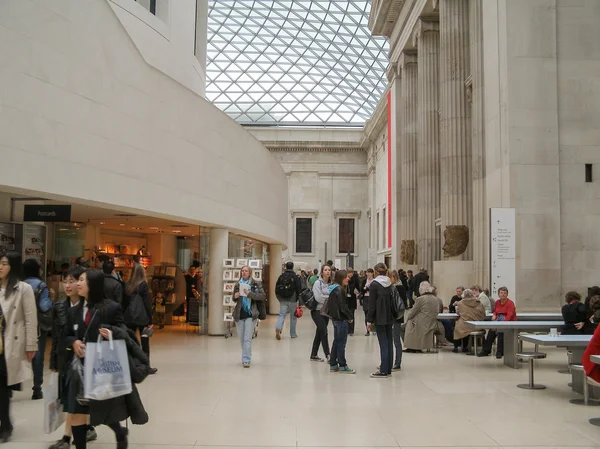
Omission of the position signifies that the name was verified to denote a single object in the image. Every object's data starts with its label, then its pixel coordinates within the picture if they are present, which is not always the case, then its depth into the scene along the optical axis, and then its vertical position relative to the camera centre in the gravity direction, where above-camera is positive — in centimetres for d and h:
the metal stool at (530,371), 928 -153
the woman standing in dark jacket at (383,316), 1023 -81
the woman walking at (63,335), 537 -65
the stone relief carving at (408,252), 3184 +77
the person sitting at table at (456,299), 1553 -79
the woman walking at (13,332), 593 -68
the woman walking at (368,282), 1660 -41
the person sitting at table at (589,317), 1067 -84
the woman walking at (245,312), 1112 -86
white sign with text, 1559 +55
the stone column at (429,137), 2967 +625
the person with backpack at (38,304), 766 -52
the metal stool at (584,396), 811 -168
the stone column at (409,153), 3369 +624
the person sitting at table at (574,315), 1089 -82
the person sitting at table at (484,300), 1445 -75
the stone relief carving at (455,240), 2303 +102
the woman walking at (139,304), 996 -65
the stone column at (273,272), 2461 -28
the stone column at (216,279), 1630 -38
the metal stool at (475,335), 1311 -146
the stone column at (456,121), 2431 +577
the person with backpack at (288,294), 1619 -75
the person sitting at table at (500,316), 1292 -101
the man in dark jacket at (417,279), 2253 -44
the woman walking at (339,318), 1057 -87
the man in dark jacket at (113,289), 823 -34
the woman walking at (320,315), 1180 -95
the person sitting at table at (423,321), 1351 -118
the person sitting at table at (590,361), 685 -100
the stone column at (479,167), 2000 +330
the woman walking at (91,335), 507 -60
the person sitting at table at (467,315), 1305 -100
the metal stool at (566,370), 1074 -182
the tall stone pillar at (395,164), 3472 +588
